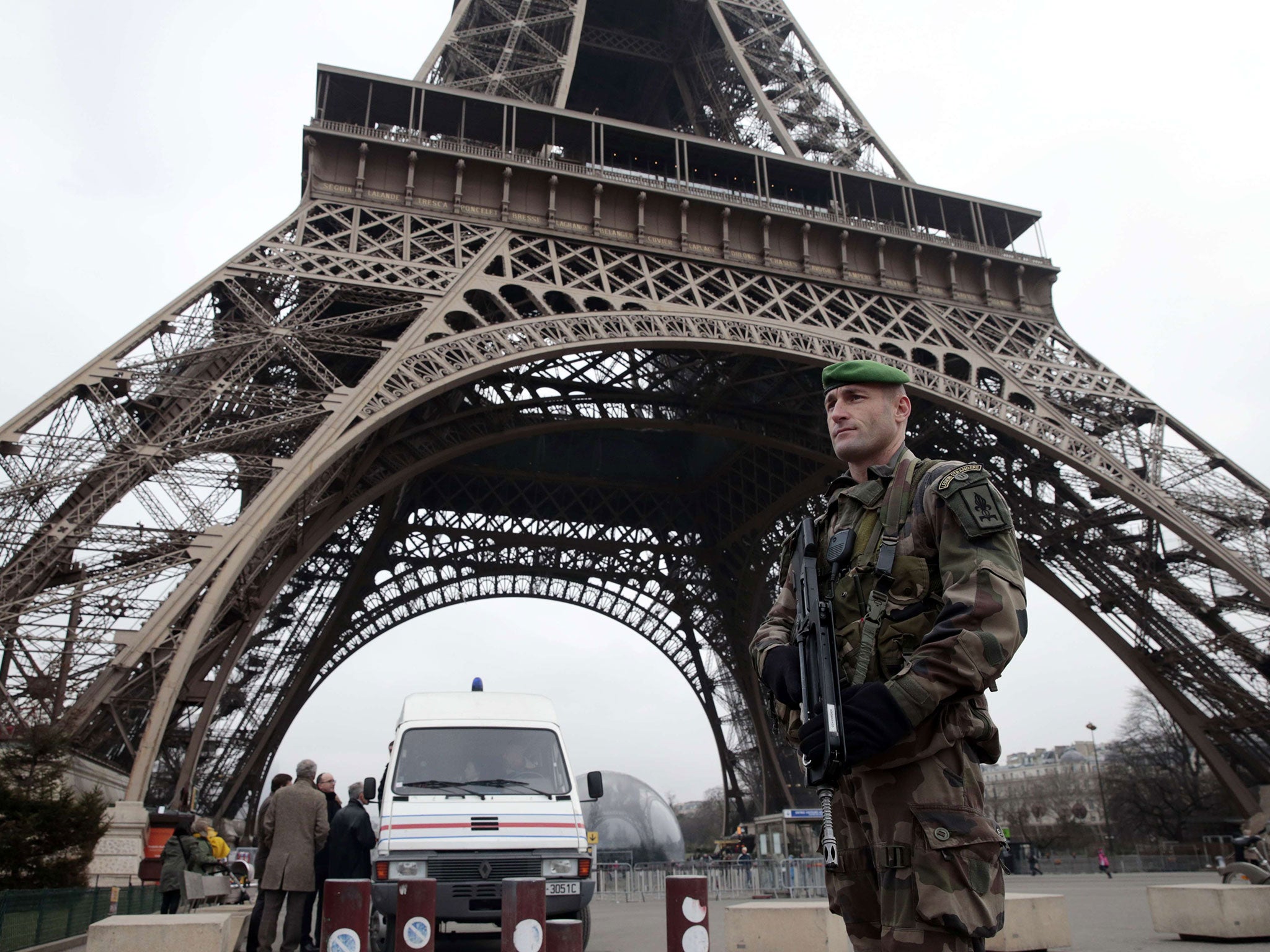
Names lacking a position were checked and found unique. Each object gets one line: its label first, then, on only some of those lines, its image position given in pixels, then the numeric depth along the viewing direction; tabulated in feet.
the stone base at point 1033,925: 24.76
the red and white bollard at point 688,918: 15.85
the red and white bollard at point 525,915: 15.60
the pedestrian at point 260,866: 24.79
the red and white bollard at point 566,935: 15.23
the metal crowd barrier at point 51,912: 23.41
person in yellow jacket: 40.83
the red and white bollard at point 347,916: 15.71
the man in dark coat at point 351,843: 26.53
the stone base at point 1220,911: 26.94
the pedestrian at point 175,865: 29.73
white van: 24.34
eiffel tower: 42.14
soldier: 7.38
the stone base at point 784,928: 24.12
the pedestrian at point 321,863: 25.41
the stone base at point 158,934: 17.88
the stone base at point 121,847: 36.35
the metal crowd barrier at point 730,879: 63.46
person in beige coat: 23.77
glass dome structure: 133.28
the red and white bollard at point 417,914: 16.26
